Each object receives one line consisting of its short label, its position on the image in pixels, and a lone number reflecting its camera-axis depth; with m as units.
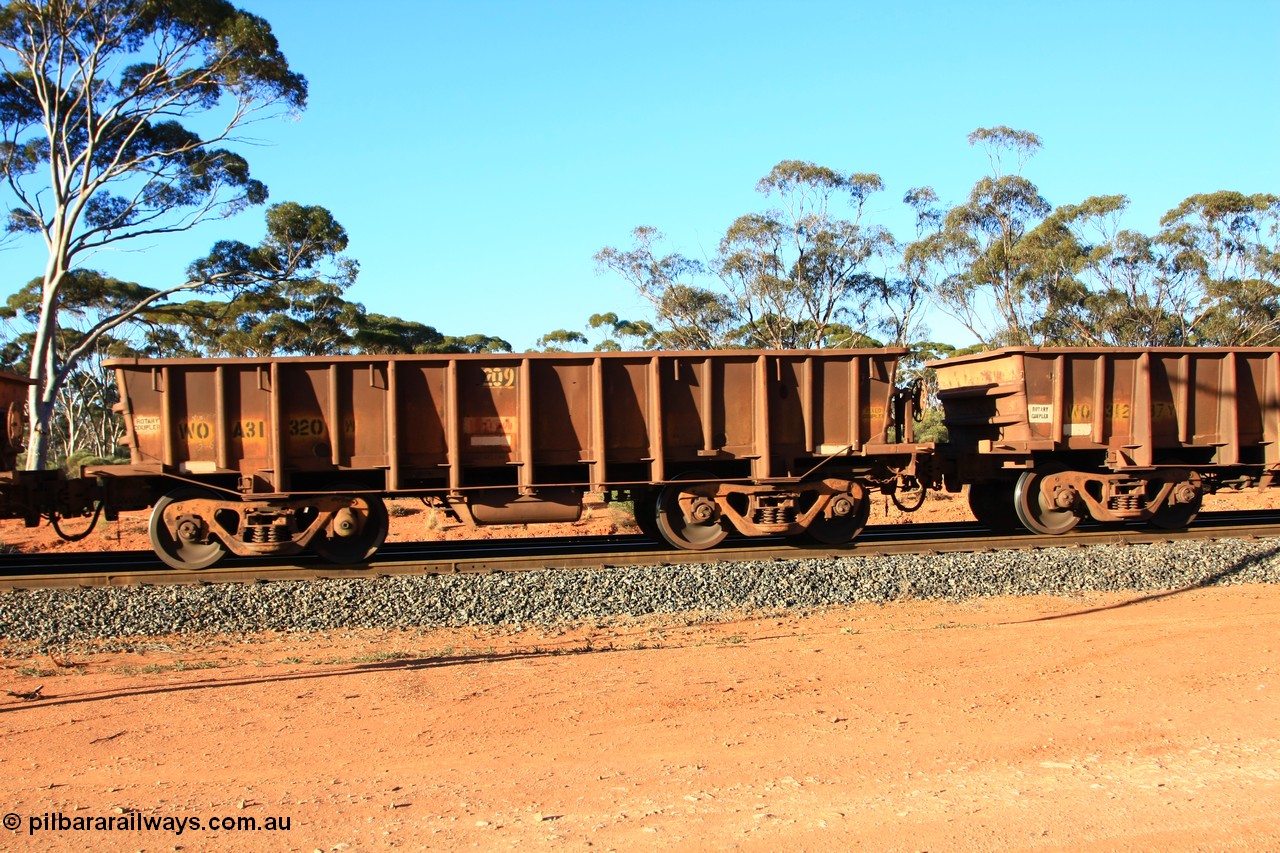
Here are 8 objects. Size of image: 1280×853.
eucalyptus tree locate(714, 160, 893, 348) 41.88
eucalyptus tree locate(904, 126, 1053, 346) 41.41
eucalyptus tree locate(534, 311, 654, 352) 50.47
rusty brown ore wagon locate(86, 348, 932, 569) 10.42
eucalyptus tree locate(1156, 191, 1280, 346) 39.66
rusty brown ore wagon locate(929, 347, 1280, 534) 11.91
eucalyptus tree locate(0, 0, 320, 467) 25.91
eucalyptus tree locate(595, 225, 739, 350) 44.25
